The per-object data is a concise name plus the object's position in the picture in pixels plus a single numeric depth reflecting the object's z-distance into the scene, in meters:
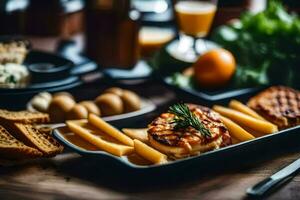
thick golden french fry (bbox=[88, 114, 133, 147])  1.02
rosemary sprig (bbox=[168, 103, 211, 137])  0.98
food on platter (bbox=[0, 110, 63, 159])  0.98
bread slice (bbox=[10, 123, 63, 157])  1.00
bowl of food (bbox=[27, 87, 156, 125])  1.11
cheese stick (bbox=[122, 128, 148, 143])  1.03
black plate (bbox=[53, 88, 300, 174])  0.94
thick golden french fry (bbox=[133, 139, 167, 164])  0.95
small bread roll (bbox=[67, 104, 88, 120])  1.11
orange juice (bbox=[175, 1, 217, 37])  1.38
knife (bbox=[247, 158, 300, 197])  0.92
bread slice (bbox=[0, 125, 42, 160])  0.97
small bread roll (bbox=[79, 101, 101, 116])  1.12
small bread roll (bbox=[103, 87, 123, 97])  1.17
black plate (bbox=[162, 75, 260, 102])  1.19
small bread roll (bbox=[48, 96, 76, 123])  1.12
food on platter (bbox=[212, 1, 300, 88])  1.27
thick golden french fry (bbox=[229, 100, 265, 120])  1.11
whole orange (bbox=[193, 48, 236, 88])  1.23
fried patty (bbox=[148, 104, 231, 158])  0.96
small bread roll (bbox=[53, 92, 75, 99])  1.16
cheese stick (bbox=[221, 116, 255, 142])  1.03
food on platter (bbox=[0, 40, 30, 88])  1.18
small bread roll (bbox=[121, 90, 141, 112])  1.15
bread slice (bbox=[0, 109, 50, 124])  1.04
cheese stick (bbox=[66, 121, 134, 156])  0.98
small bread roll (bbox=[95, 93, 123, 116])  1.13
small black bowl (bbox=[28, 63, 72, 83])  1.21
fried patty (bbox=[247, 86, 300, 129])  1.09
